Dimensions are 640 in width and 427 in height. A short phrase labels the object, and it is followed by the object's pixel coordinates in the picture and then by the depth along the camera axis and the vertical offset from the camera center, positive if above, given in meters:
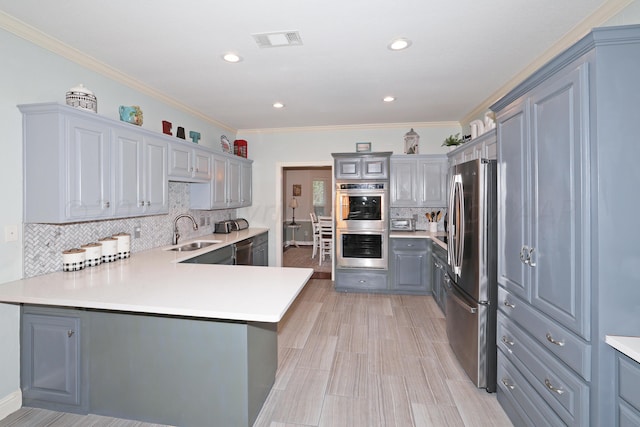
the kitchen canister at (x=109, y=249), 2.69 -0.32
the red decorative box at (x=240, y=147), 5.20 +1.13
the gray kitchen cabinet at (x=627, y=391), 1.16 -0.71
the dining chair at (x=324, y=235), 7.29 -0.57
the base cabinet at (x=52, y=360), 1.97 -0.98
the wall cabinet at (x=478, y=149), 2.95 +0.73
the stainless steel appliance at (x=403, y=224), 5.08 -0.20
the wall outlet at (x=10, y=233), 2.05 -0.13
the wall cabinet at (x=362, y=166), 4.73 +0.74
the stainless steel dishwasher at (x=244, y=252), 4.23 -0.57
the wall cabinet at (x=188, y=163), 3.37 +0.60
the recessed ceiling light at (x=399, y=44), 2.36 +1.34
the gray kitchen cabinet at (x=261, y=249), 4.90 -0.62
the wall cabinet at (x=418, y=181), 4.77 +0.50
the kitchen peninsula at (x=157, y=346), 1.79 -0.84
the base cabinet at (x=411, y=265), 4.59 -0.81
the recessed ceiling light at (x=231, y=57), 2.59 +1.36
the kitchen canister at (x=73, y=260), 2.35 -0.36
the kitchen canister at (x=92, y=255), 2.50 -0.35
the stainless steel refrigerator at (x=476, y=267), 2.25 -0.44
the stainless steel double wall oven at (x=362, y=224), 4.71 -0.19
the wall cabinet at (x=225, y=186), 4.21 +0.39
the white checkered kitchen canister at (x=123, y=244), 2.86 -0.30
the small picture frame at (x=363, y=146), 5.11 +1.11
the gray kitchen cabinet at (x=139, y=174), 2.61 +0.37
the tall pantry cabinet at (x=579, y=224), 1.26 -0.06
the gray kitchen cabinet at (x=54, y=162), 2.09 +0.37
